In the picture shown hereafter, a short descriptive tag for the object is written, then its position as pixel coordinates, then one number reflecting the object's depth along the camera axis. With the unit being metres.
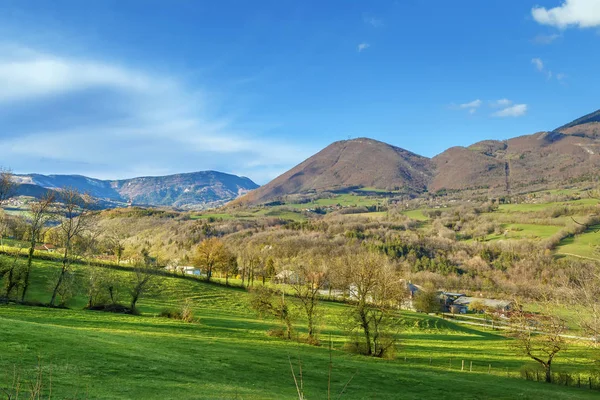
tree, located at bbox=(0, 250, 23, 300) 46.12
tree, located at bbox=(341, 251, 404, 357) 41.66
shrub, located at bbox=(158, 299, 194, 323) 48.35
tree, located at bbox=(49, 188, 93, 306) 50.84
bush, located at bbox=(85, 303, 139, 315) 50.66
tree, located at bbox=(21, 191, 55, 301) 47.45
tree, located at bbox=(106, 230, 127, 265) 101.75
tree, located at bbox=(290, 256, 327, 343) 45.81
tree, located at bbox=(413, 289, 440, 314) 108.06
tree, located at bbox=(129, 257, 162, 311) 51.31
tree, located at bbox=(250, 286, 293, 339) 45.75
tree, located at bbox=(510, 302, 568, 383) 37.31
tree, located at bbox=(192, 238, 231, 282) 98.38
